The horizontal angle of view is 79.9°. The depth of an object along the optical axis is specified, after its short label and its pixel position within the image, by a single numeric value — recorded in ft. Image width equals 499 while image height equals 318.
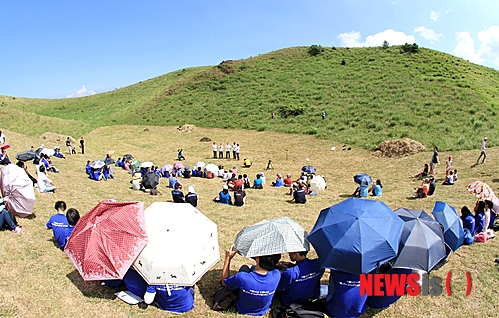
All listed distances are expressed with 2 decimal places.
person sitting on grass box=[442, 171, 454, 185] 50.55
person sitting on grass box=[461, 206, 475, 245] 26.99
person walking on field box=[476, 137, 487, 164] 56.44
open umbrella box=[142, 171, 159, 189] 46.47
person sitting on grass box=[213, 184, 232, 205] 42.70
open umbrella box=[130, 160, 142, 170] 60.90
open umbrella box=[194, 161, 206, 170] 63.94
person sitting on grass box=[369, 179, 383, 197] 47.83
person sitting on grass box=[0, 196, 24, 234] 25.45
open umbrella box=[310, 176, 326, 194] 50.34
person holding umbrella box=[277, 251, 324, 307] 18.44
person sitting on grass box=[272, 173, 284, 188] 55.26
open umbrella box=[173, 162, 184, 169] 62.58
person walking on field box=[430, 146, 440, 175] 56.24
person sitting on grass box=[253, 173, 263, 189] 52.85
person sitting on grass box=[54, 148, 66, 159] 69.31
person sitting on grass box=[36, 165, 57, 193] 39.54
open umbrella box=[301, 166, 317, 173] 61.26
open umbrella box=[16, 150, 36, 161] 52.85
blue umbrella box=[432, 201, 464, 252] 22.50
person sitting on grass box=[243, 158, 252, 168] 72.02
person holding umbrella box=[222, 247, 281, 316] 17.52
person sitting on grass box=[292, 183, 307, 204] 43.95
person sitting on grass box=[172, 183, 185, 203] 38.04
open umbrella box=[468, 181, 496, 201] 34.73
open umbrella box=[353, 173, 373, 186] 47.34
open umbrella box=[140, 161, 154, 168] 55.20
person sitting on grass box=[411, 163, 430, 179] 56.12
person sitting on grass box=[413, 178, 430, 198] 45.08
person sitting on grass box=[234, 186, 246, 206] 41.63
